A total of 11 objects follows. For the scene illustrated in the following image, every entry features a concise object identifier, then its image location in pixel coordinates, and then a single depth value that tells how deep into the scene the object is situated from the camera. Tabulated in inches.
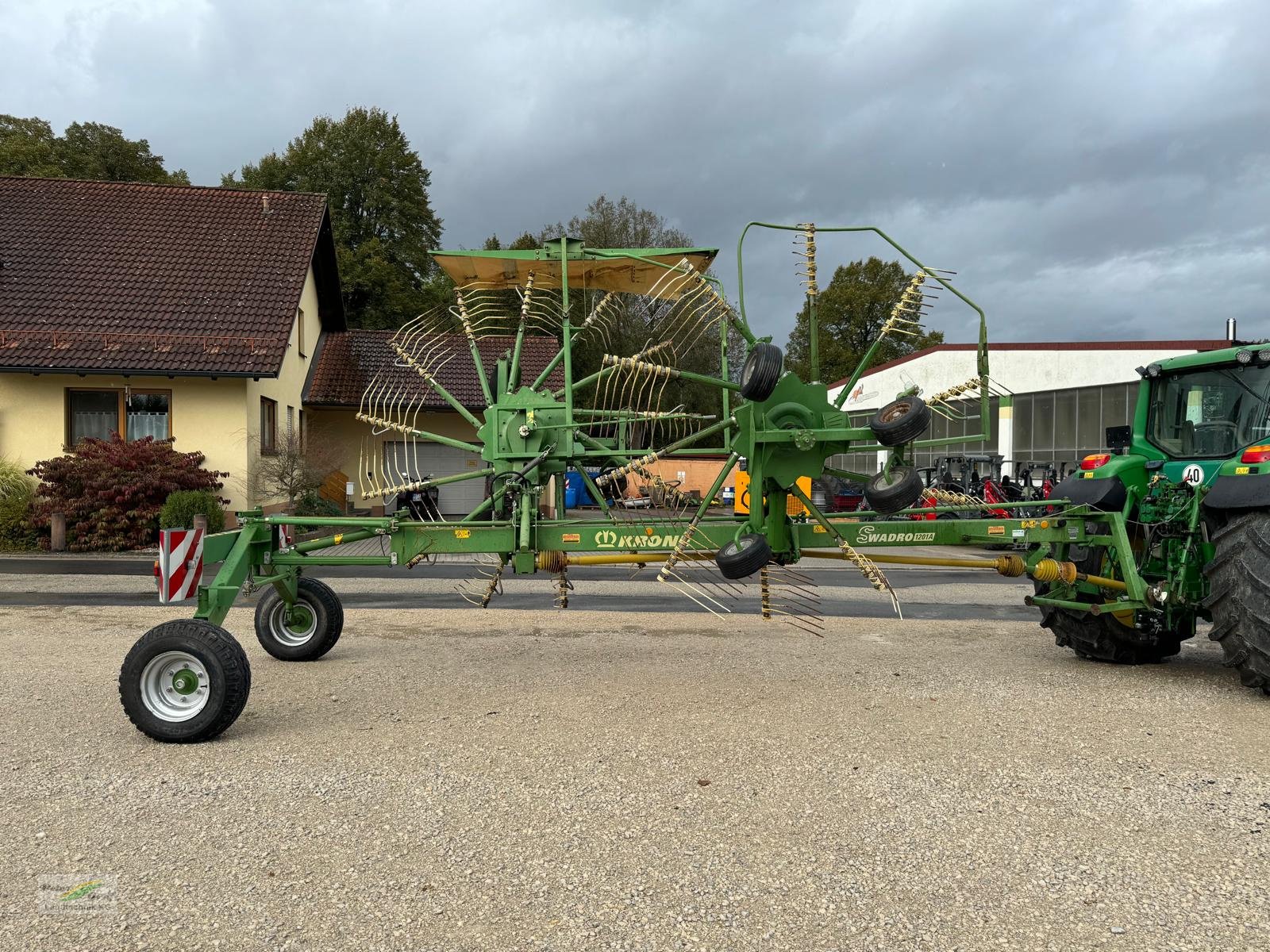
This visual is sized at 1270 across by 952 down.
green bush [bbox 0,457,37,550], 627.8
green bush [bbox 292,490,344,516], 692.1
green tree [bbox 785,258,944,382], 1845.5
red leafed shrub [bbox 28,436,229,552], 622.2
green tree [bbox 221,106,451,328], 1515.7
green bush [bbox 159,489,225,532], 603.2
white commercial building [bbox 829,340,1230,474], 904.3
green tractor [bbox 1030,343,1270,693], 234.1
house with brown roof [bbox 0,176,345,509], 681.0
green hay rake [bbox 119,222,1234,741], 210.1
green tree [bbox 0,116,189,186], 1298.0
